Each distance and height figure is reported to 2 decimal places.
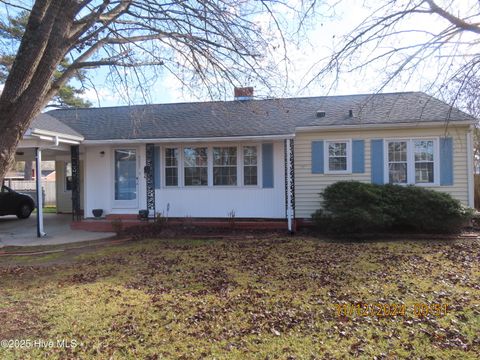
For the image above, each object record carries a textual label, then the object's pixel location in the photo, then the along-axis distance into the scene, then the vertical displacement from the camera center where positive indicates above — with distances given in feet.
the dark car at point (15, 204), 52.47 -2.89
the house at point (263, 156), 38.50 +2.47
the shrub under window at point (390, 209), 34.06 -2.83
